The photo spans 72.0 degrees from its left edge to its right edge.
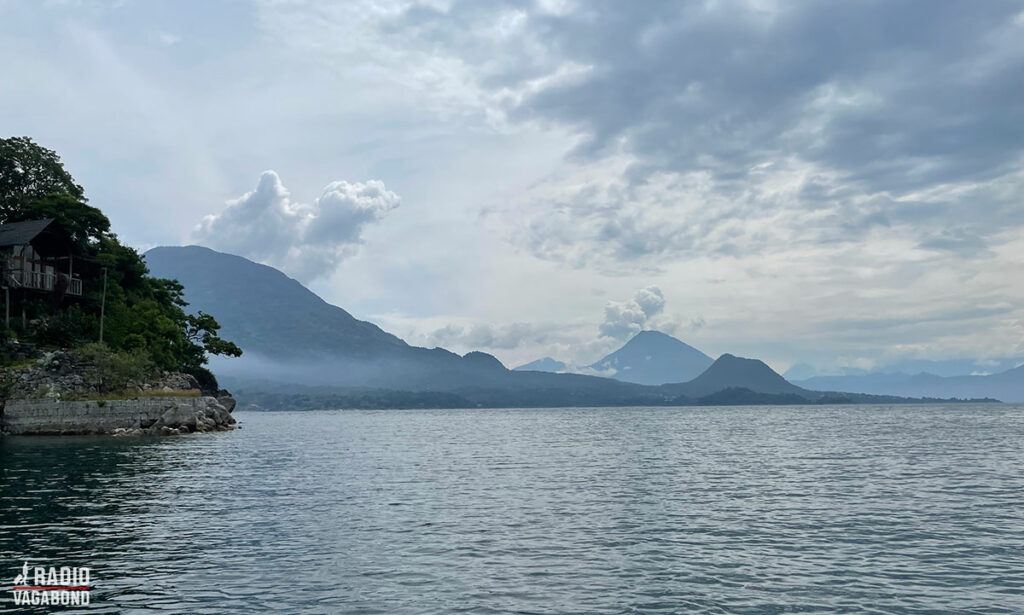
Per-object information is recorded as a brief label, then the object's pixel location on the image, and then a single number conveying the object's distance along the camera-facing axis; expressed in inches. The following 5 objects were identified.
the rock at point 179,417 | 3892.7
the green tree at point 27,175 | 4323.3
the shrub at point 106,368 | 3608.3
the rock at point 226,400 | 5718.5
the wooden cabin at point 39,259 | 3843.5
